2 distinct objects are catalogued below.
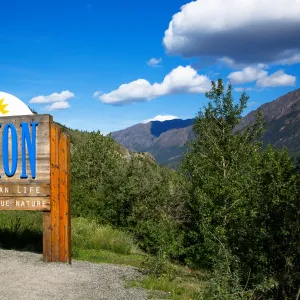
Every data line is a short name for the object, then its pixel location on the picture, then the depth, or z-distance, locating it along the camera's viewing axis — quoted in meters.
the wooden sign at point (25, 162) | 10.02
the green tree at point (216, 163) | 15.00
